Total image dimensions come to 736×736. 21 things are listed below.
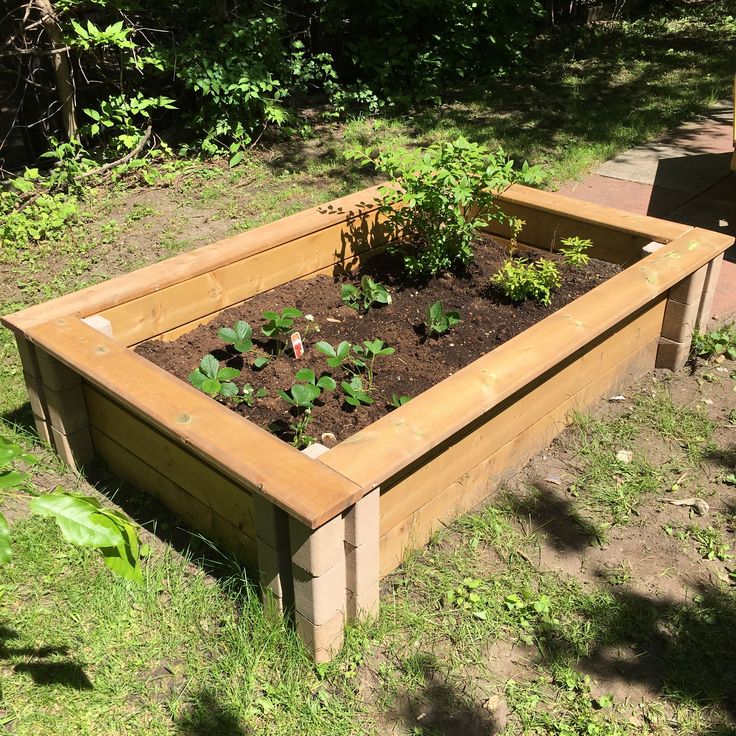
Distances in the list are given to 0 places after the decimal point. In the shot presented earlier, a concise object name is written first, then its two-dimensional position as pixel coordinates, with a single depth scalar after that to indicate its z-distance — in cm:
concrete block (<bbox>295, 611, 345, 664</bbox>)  245
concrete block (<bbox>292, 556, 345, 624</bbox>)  234
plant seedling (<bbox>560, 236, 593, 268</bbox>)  389
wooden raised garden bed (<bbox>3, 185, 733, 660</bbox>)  237
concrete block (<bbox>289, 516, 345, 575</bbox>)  223
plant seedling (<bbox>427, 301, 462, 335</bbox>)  360
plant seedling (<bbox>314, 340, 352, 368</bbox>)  323
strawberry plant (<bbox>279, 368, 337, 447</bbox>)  293
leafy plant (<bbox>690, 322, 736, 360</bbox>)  405
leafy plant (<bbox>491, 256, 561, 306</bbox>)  377
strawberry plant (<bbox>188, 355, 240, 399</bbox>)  311
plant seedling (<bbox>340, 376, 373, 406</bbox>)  309
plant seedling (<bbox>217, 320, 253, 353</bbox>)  331
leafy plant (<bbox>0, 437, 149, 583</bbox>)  154
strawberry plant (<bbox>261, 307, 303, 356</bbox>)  341
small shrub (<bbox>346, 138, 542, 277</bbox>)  374
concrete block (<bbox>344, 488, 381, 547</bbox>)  233
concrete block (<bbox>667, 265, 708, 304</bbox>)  372
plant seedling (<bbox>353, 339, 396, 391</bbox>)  331
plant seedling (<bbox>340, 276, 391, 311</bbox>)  390
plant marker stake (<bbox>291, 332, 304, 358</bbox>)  339
